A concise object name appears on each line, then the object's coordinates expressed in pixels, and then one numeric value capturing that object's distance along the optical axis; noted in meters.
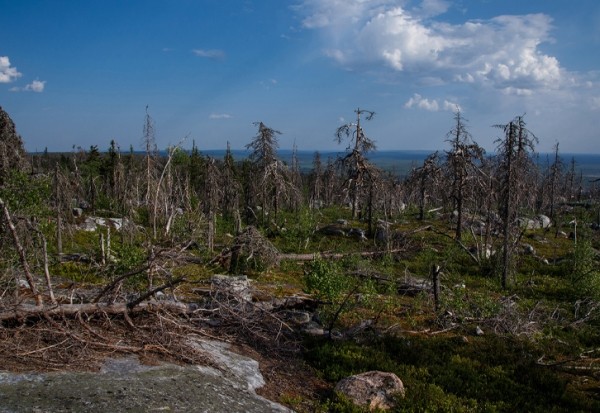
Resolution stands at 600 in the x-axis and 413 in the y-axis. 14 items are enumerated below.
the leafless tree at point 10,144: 19.59
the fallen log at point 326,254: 24.02
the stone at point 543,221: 47.83
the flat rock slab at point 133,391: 6.38
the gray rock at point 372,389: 9.23
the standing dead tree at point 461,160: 29.86
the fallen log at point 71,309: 8.60
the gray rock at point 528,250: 30.23
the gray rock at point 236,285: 11.68
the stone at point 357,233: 34.31
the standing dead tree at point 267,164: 33.06
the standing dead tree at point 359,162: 31.91
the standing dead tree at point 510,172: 21.97
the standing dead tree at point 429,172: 36.62
